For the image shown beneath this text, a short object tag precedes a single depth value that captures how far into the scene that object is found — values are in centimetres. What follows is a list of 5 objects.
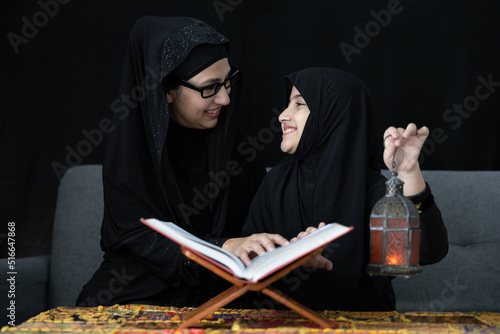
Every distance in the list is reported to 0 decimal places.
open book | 217
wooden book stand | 220
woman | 286
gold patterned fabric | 222
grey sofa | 321
